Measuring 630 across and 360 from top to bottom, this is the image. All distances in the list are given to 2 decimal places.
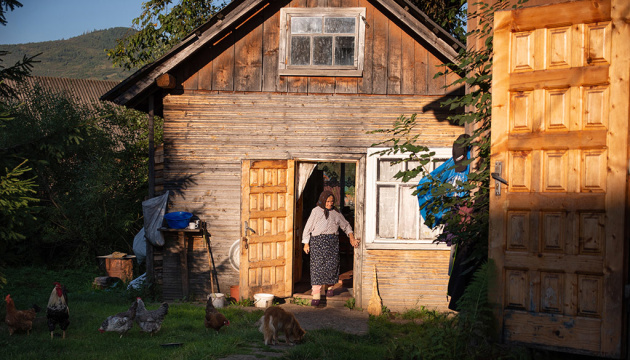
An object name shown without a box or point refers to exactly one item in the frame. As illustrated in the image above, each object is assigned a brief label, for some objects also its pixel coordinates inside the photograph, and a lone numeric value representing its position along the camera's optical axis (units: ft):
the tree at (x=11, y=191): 26.35
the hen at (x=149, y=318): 26.43
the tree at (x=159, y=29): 55.77
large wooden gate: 16.38
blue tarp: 22.71
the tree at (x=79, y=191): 50.26
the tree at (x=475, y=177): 19.80
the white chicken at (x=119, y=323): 26.02
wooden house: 34.55
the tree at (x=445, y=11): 50.74
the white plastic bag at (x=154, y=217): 34.60
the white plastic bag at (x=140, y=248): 39.17
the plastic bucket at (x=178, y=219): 34.04
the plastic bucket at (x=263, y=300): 33.30
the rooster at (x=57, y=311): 25.40
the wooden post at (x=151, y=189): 35.78
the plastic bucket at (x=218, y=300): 32.81
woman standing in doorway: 34.71
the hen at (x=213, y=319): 26.91
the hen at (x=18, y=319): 25.84
